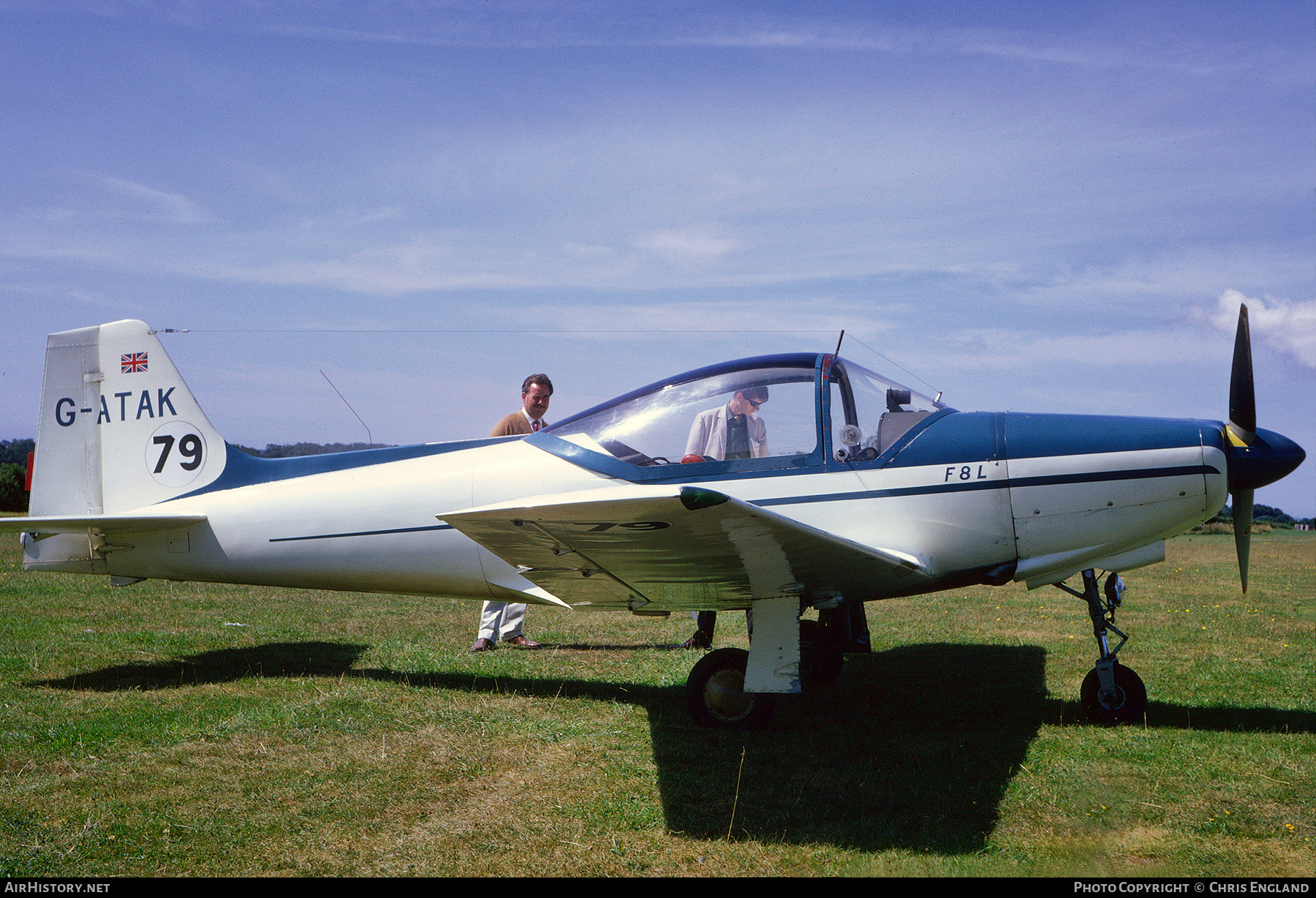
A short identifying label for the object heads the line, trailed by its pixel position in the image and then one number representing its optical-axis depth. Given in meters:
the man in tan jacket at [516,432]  7.25
